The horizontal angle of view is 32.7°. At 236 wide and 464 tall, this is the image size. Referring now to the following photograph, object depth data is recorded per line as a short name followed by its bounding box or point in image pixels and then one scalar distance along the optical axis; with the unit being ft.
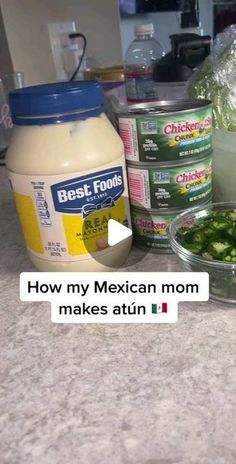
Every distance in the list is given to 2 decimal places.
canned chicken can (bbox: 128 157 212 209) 1.48
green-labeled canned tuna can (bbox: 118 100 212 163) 1.38
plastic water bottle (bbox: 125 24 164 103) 2.75
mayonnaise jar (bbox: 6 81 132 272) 1.25
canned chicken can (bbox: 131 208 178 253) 1.55
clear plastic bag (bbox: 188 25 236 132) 1.71
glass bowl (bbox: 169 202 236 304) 1.25
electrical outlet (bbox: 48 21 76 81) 3.73
